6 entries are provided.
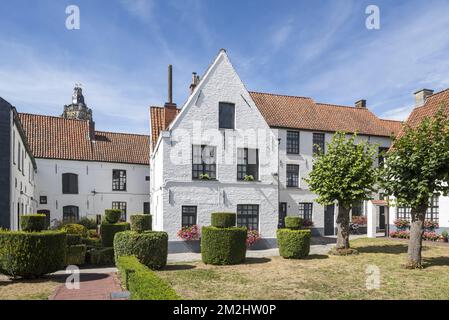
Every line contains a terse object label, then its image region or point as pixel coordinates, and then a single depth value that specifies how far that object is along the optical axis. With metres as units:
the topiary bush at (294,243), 17.78
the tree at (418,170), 14.34
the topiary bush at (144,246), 14.23
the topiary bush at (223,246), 16.52
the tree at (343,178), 18.31
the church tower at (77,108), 70.75
